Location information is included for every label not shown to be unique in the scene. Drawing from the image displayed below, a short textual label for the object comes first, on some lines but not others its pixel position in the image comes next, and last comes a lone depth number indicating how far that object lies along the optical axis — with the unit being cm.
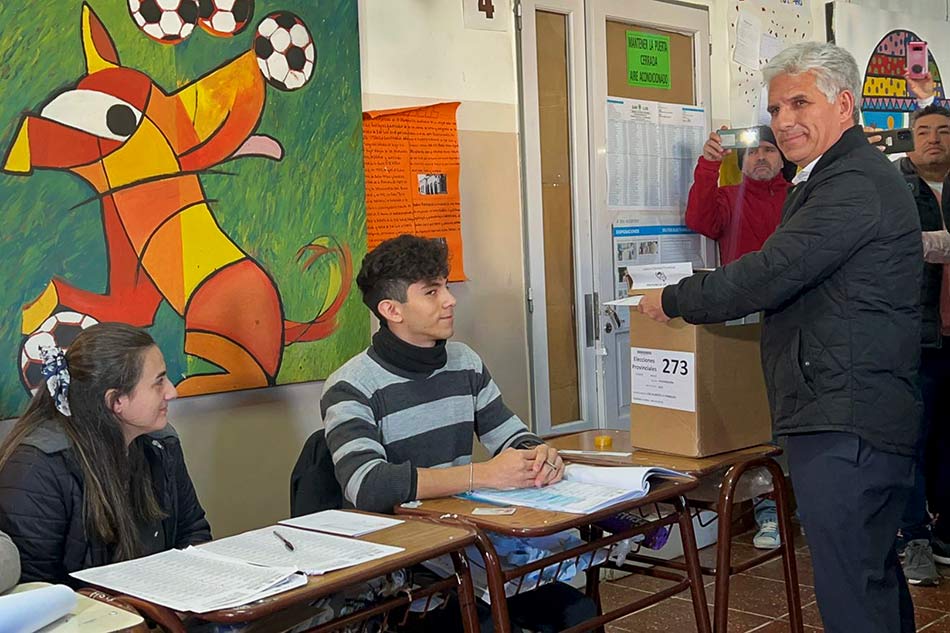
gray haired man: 218
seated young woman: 186
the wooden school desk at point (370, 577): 149
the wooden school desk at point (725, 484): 242
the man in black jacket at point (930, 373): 363
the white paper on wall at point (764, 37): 434
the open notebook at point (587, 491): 209
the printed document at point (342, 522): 192
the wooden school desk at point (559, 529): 193
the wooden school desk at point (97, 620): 139
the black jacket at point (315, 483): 227
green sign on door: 392
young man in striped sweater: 224
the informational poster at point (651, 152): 385
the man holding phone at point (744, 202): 404
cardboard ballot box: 252
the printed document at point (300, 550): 168
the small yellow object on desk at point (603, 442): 268
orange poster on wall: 309
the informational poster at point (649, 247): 388
